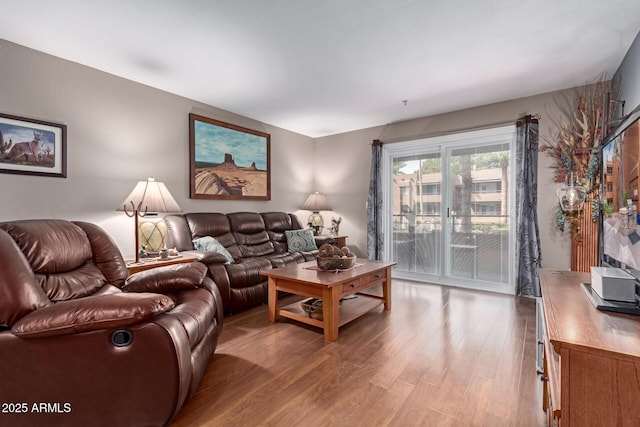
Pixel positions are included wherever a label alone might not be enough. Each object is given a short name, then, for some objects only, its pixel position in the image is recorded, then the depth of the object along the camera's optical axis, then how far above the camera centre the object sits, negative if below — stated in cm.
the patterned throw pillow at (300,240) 425 -43
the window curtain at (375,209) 471 +3
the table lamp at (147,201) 288 +9
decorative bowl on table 282 -45
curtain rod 370 +109
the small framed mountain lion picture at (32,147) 246 +54
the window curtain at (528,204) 350 +9
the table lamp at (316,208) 506 +5
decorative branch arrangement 306 +75
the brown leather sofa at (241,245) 295 -44
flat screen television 139 +8
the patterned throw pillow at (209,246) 334 -40
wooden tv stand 92 -51
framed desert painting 383 +69
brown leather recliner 126 -63
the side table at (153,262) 251 -46
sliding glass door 384 +4
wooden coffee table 243 -68
